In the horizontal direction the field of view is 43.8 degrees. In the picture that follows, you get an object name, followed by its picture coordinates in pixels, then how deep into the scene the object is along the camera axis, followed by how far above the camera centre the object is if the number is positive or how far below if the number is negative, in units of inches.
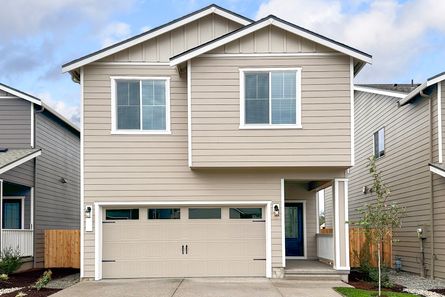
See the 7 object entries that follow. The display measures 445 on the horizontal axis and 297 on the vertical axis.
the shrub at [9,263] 567.6 -66.7
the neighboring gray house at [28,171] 655.8 +34.1
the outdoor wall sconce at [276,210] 573.6 -14.0
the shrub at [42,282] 509.5 -78.2
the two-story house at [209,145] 550.0 +51.9
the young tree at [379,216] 476.1 -17.3
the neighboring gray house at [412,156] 572.1 +47.1
